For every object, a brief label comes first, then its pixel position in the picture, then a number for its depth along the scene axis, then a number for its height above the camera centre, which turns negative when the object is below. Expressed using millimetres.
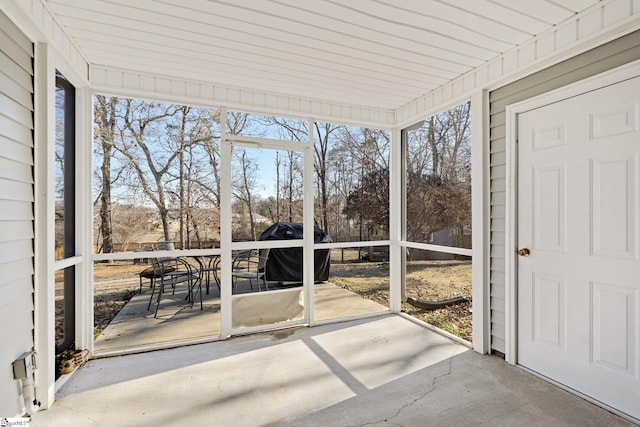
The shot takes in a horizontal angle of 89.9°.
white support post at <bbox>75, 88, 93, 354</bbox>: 2801 -46
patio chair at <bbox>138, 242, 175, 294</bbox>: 3266 -633
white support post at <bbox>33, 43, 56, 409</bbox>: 2076 -76
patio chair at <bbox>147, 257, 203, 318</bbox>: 3670 -753
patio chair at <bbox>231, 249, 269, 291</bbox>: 3455 -598
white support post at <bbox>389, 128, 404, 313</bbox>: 4195 -135
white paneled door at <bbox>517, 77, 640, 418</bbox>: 2018 -242
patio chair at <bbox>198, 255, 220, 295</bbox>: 3644 -663
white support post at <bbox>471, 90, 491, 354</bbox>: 2930 -150
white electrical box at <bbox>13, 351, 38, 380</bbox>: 1875 -906
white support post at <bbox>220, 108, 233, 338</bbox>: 3369 -229
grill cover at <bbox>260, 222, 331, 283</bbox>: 3652 -508
